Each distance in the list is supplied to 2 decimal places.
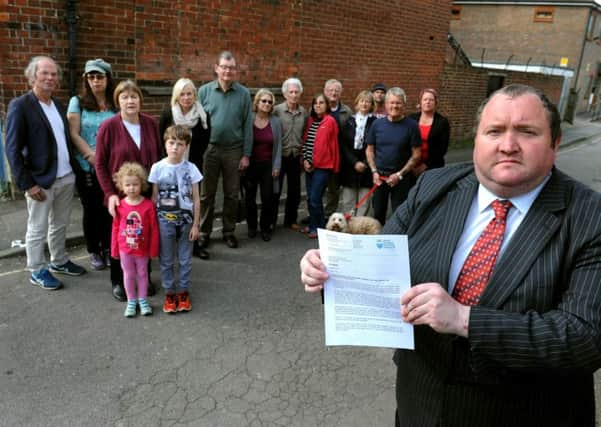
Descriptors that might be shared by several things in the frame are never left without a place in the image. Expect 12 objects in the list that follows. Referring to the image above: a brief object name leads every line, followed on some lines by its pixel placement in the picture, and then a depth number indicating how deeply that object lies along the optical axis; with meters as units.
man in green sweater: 5.62
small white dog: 5.02
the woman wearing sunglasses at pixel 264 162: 6.00
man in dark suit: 1.35
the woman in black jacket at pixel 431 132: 5.83
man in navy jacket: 4.22
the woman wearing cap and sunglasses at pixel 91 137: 4.63
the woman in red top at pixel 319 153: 6.19
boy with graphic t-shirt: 4.25
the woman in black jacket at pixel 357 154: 6.18
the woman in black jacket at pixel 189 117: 4.92
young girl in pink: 4.08
